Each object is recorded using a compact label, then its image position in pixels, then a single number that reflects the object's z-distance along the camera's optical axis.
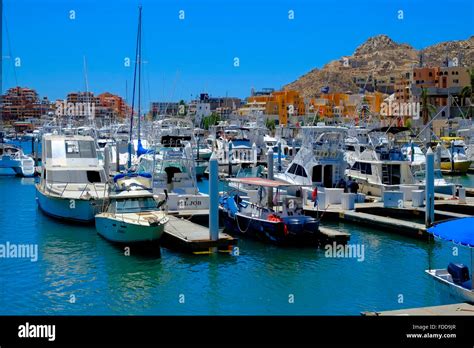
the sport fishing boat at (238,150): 57.19
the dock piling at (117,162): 49.25
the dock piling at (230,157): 54.67
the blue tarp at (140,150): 46.84
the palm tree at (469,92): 108.68
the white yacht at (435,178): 38.25
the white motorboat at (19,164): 56.06
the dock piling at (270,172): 28.12
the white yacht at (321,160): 34.03
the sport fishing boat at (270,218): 24.97
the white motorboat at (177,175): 30.64
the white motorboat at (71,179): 29.64
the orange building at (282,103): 149.38
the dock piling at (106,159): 36.88
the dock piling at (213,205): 23.25
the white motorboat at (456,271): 15.04
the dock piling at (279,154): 46.53
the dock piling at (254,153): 57.72
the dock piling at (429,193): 26.91
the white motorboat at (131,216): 23.47
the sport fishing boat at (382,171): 36.25
